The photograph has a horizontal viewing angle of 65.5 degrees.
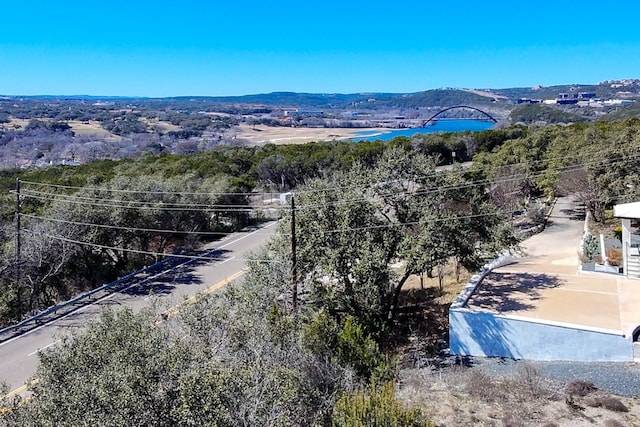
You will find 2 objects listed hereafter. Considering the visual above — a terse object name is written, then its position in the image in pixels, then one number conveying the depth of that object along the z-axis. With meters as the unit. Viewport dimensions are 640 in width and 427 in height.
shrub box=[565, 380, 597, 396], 12.14
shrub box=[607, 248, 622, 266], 20.44
